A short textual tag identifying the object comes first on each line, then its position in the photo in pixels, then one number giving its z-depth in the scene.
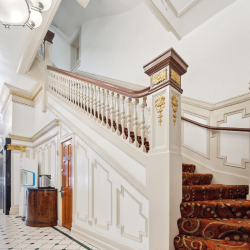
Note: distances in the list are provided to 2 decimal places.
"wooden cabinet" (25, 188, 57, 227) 3.85
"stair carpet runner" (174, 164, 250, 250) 1.48
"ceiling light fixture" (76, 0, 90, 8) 5.00
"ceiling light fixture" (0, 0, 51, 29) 1.96
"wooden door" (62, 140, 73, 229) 3.58
